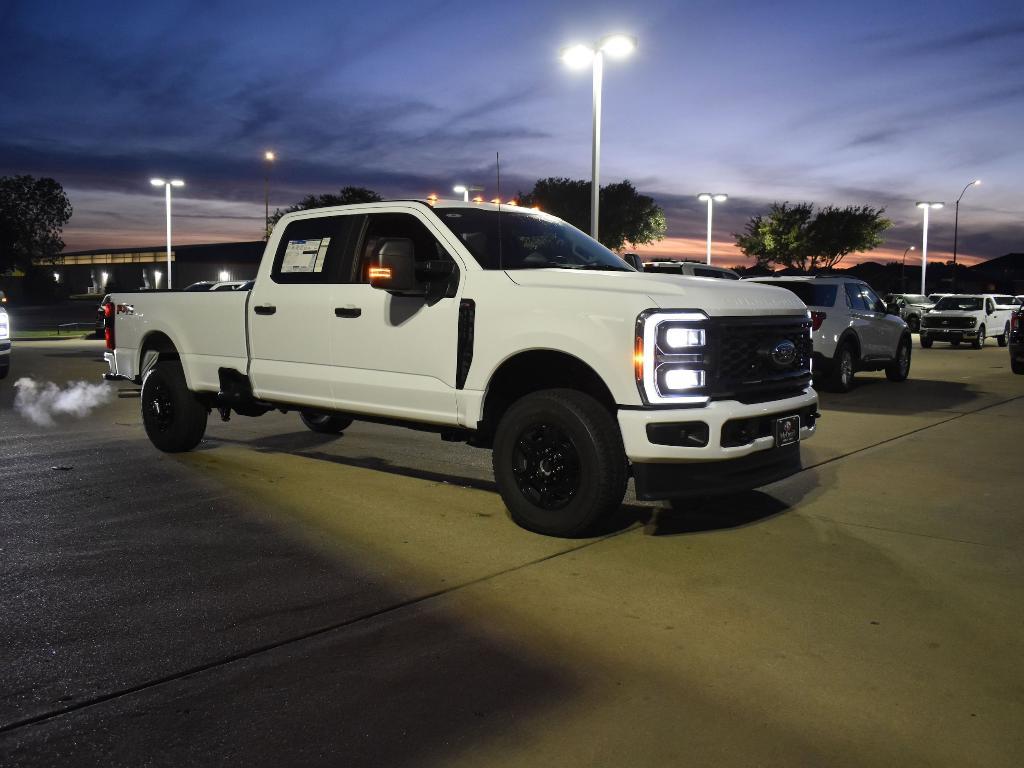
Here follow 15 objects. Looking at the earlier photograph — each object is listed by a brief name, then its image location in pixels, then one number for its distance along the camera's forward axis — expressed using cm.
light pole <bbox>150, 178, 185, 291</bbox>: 3819
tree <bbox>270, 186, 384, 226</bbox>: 6134
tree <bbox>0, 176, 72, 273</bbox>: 11712
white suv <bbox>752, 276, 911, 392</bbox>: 1455
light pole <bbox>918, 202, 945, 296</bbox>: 4975
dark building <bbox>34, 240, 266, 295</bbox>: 8600
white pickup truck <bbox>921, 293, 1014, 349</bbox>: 2883
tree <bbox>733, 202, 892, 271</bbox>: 6556
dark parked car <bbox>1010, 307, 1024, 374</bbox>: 1800
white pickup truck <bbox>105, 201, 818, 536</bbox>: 536
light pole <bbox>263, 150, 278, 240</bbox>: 3769
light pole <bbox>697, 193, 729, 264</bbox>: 3922
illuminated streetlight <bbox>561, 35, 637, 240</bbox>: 1639
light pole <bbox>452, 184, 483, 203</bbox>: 2104
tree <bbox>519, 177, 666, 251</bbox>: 6788
